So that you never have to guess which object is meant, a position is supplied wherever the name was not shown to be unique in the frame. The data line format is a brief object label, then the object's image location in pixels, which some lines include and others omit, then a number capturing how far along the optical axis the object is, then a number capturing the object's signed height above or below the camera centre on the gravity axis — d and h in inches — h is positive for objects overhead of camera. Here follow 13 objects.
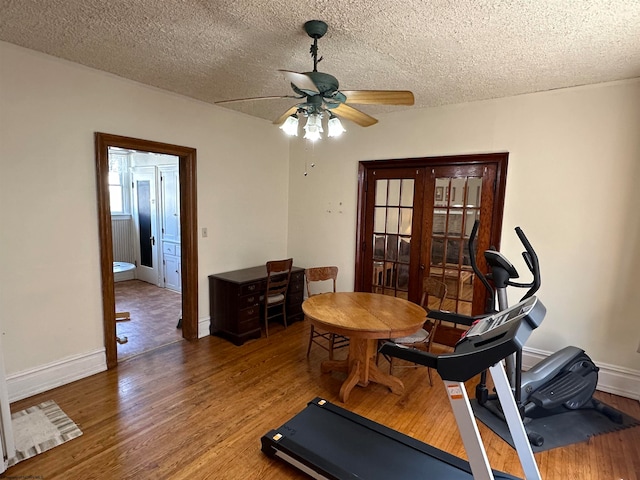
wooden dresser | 145.8 -44.2
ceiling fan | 74.7 +26.6
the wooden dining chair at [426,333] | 113.3 -42.9
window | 249.4 +10.3
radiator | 245.6 -28.7
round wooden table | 96.0 -33.6
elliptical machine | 95.0 -49.4
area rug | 82.8 -60.8
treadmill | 50.2 -55.9
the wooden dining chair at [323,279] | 144.5 -32.1
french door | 134.7 -5.4
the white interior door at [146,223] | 231.7 -15.1
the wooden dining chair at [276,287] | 150.0 -37.9
